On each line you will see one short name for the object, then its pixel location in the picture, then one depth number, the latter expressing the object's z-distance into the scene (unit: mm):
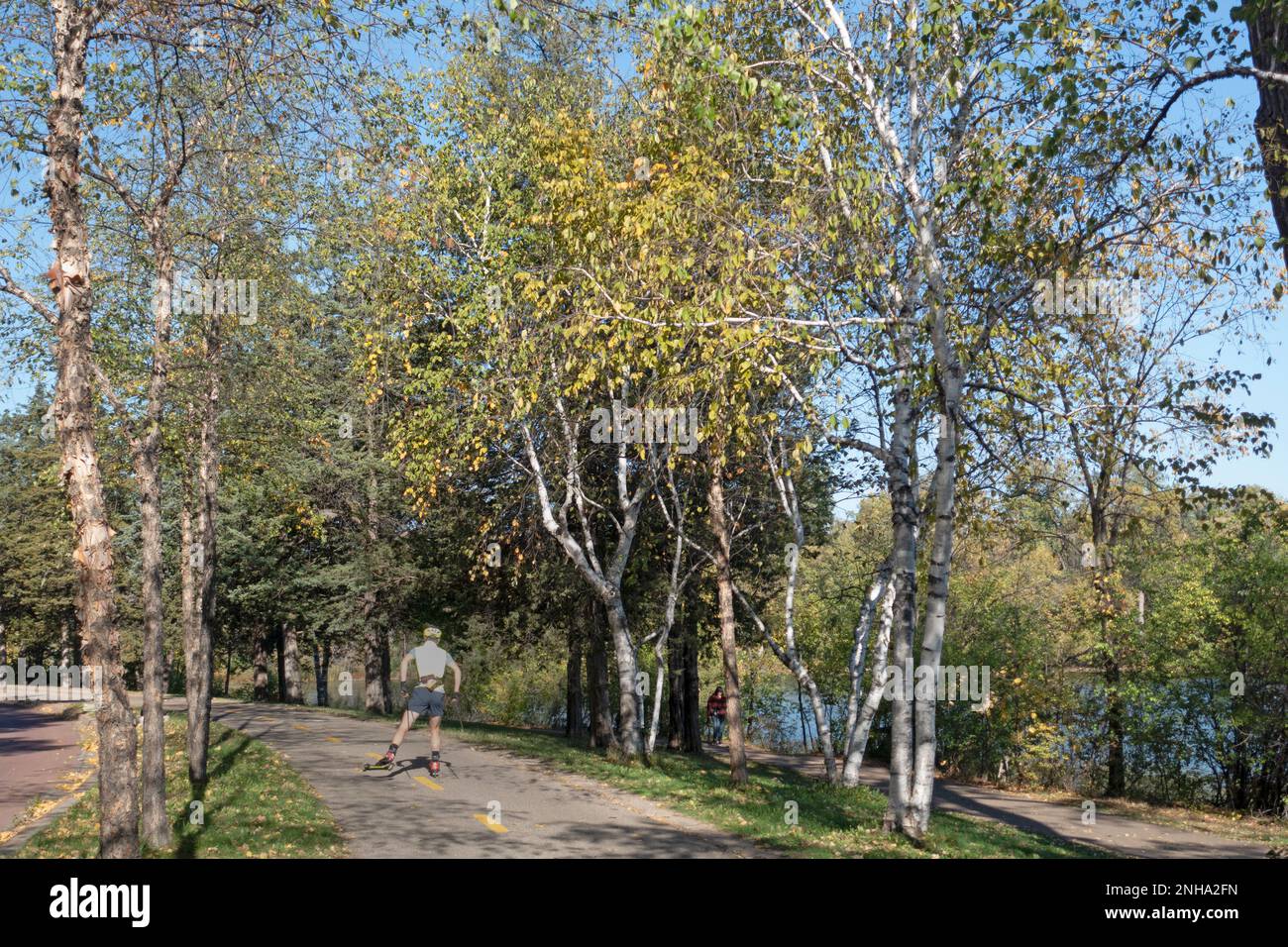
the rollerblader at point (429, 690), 14500
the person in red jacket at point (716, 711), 35562
